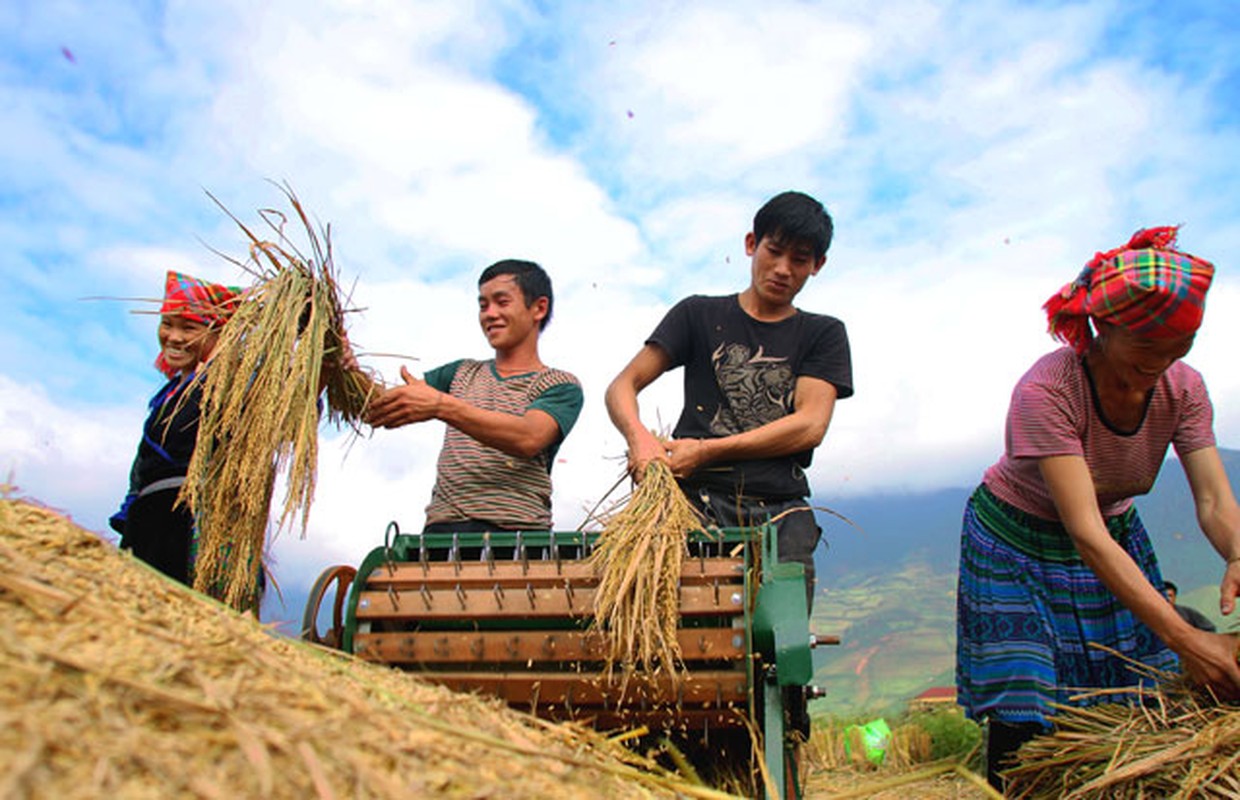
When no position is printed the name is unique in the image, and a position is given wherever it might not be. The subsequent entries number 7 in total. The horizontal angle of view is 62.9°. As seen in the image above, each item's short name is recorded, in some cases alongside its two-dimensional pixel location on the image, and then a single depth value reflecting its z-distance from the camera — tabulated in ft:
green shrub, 23.04
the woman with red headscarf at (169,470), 12.05
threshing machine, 9.13
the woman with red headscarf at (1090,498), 10.19
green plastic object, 23.22
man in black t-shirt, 12.14
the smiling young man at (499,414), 12.31
